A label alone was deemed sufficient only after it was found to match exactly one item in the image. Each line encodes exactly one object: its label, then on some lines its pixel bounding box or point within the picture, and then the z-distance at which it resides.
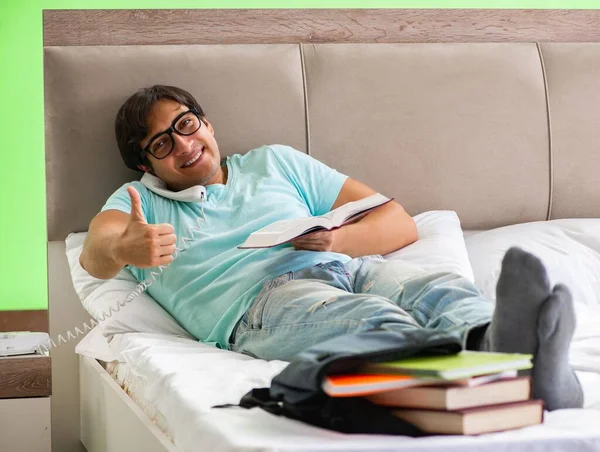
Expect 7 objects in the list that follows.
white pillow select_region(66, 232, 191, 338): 2.73
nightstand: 2.94
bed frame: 3.00
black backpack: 2.00
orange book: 1.97
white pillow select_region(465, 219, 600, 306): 2.91
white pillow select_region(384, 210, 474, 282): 2.82
